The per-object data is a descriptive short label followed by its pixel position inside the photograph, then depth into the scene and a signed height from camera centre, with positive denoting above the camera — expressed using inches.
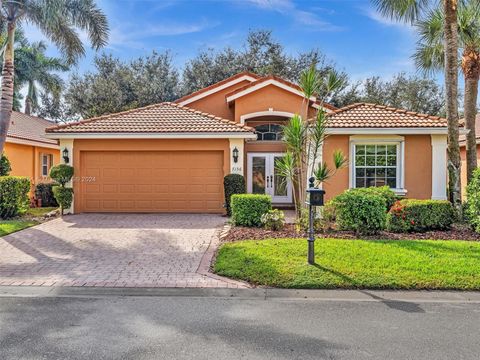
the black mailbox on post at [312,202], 280.2 -20.3
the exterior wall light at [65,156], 575.2 +31.1
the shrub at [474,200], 382.6 -26.0
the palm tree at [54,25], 482.3 +218.8
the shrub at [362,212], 375.2 -37.4
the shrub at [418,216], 393.8 -43.5
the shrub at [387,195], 434.7 -23.4
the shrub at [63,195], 554.9 -29.5
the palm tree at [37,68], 1067.3 +316.7
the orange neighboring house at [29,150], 703.7 +54.2
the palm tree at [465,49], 506.6 +211.0
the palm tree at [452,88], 448.5 +108.5
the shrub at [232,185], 545.0 -14.0
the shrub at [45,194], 727.1 -36.0
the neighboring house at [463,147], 758.7 +61.7
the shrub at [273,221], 412.5 -51.0
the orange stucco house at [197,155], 538.6 +32.8
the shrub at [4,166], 610.6 +16.4
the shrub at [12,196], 517.3 -28.5
